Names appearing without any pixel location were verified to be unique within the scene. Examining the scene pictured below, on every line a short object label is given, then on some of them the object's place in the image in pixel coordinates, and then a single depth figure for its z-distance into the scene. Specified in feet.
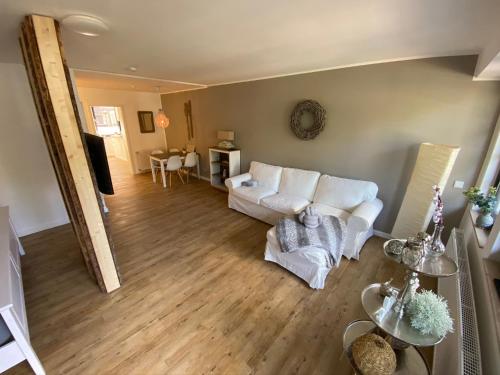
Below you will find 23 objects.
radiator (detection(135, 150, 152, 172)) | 21.04
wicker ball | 3.38
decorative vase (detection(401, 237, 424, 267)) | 4.08
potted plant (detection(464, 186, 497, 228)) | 6.29
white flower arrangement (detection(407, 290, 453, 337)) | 3.75
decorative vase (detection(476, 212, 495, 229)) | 6.25
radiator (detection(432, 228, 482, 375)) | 3.59
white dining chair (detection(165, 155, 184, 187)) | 16.98
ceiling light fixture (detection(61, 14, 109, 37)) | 4.98
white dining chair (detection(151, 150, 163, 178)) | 18.75
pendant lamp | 16.37
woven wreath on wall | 10.84
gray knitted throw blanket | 7.46
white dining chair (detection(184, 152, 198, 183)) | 17.76
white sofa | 8.58
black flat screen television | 7.22
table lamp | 15.51
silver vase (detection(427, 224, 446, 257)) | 4.42
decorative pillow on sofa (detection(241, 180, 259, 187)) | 12.96
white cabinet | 4.24
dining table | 17.25
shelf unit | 15.58
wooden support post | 5.04
